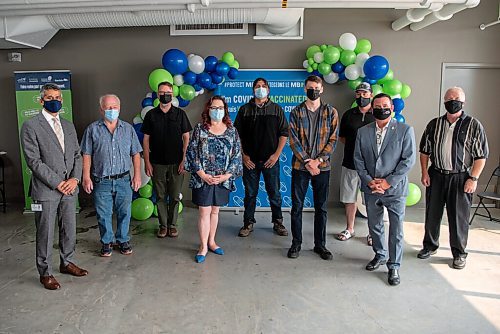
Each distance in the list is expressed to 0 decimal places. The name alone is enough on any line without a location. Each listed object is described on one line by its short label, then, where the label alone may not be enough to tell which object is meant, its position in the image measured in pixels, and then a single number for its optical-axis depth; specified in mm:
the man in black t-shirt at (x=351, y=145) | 4090
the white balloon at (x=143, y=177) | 5078
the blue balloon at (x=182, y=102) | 5247
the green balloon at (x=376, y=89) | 4979
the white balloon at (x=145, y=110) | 5062
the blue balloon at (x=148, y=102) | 5183
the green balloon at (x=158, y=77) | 4908
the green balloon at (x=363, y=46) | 5098
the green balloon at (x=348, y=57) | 5016
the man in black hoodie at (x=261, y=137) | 4348
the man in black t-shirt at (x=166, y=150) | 4406
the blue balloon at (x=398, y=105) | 5027
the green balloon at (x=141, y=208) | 5145
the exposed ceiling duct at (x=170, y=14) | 4133
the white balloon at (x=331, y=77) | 5256
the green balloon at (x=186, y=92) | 5152
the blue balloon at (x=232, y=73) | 5296
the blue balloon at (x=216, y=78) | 5262
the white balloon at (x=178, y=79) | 5141
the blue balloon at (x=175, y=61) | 5000
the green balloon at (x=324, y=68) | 5168
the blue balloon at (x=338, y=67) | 5145
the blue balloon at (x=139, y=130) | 5059
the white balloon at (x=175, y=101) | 5113
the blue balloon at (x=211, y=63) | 5184
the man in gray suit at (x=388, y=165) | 3389
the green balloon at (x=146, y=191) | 5211
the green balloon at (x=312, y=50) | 5277
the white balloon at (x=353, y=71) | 5008
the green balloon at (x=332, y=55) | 5043
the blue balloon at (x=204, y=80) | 5195
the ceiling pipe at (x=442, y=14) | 4106
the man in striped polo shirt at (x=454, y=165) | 3615
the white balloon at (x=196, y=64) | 5102
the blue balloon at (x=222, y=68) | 5168
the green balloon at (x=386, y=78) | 5035
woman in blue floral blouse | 3791
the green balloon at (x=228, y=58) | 5238
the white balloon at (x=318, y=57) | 5215
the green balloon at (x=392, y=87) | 4922
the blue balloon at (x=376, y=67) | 4777
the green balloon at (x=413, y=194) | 5191
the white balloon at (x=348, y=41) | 5009
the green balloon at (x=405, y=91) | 5176
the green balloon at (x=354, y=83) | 5134
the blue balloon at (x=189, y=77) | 5129
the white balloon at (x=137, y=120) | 5168
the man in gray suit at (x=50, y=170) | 3174
